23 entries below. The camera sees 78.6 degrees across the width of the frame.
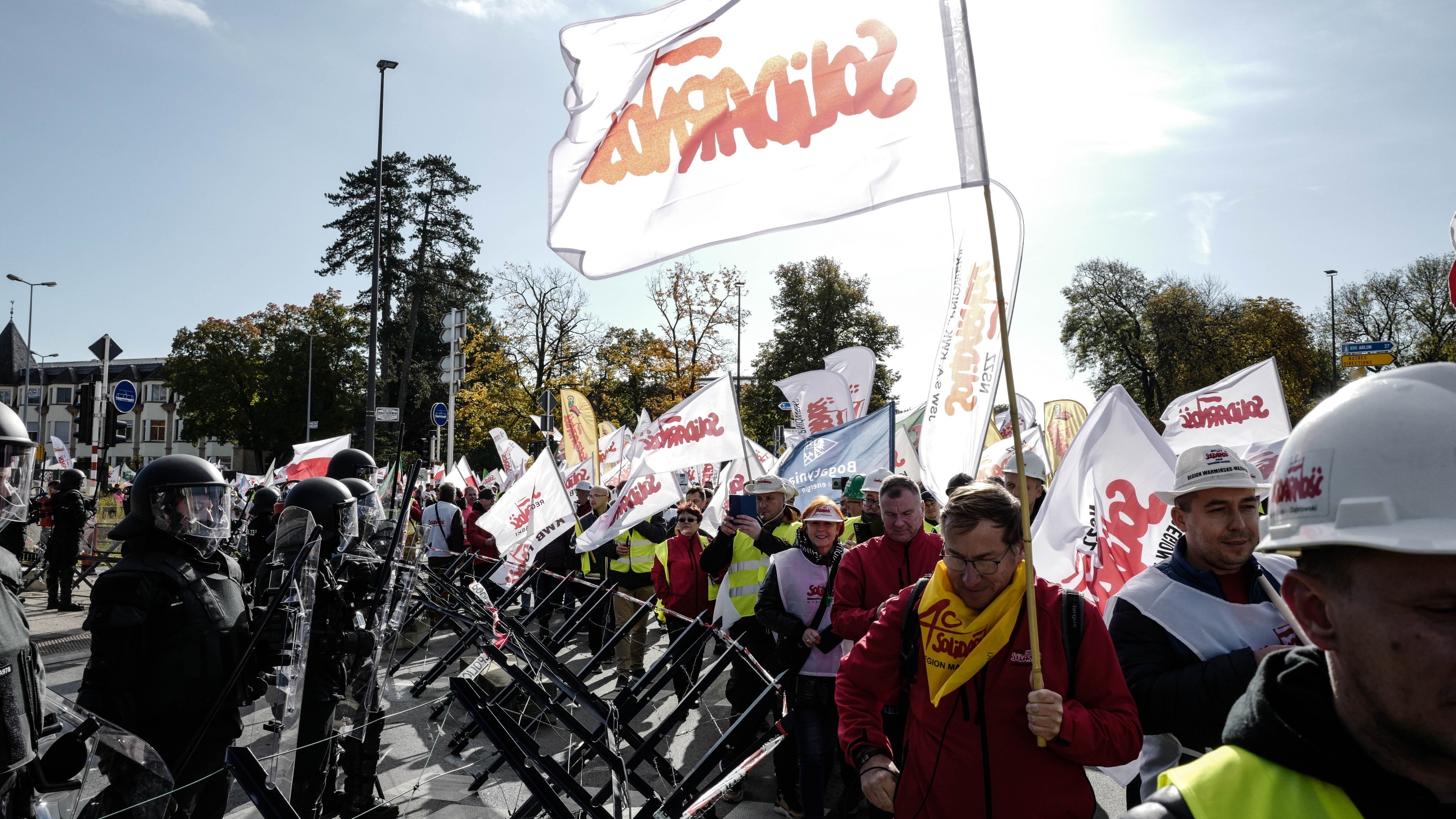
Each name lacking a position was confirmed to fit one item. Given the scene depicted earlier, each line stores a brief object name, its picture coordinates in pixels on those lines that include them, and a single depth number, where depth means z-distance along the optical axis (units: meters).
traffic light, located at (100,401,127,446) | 18.98
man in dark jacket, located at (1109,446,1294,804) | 2.58
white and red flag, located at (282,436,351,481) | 15.56
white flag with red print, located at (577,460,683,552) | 8.68
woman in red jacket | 7.99
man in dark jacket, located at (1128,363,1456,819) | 1.04
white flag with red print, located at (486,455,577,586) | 9.15
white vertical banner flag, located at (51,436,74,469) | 21.44
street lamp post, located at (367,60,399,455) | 21.33
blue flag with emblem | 8.21
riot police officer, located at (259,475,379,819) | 4.84
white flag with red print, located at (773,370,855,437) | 13.30
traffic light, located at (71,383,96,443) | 17.64
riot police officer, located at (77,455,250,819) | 3.61
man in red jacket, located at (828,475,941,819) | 4.84
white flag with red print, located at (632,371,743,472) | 8.94
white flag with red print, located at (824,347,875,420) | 14.23
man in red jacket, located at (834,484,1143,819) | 2.61
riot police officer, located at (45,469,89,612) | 13.23
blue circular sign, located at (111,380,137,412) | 18.32
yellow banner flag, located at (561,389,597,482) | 16.23
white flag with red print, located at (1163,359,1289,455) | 9.35
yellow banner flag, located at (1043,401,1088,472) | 12.46
